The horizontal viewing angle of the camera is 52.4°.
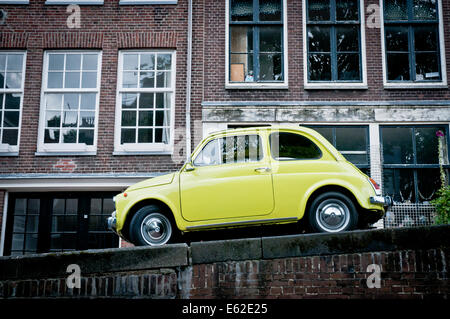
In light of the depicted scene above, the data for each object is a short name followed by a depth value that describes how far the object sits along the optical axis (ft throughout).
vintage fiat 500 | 21.45
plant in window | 31.96
